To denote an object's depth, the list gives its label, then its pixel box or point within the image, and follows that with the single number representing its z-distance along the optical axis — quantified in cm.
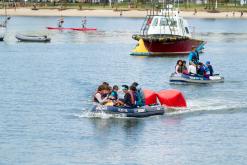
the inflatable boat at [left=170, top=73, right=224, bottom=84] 6950
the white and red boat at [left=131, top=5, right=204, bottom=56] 9438
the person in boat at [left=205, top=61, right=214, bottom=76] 6991
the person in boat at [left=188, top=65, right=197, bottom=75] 6950
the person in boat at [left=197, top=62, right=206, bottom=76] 6988
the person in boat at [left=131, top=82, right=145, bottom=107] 5272
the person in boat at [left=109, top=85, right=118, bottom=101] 5259
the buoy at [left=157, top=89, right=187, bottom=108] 5634
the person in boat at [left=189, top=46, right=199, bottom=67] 6969
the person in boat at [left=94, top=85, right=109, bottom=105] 5336
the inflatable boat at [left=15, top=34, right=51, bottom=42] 12406
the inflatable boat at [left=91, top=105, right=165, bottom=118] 5247
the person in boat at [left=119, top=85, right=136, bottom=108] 5197
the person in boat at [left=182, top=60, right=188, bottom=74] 6962
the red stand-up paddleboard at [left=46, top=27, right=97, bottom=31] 15350
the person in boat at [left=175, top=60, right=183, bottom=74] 6860
